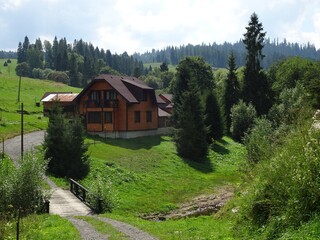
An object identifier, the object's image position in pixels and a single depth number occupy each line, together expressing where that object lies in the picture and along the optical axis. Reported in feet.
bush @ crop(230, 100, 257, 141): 214.90
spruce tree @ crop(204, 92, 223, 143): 212.02
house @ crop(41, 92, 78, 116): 240.32
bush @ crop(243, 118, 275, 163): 52.95
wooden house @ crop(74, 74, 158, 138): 206.69
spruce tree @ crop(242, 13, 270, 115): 246.06
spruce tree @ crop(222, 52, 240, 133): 258.57
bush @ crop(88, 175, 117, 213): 91.71
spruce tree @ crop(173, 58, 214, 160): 175.83
